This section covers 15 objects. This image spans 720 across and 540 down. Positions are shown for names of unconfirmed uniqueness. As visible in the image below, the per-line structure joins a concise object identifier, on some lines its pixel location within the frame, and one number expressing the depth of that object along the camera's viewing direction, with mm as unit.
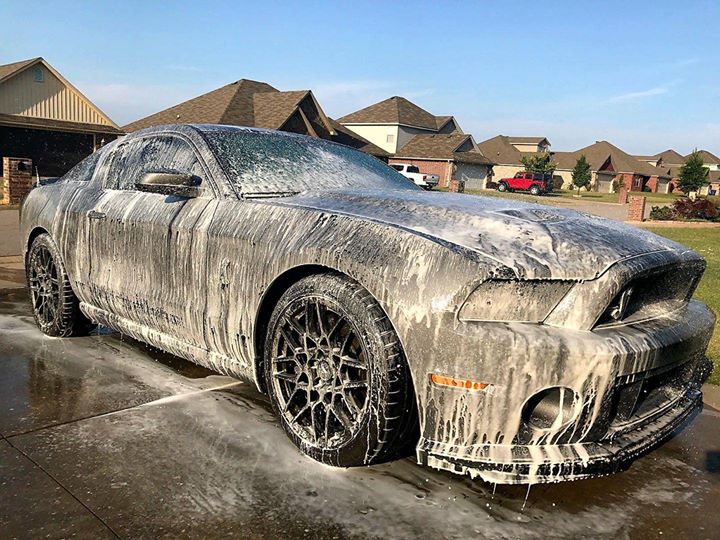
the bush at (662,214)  23953
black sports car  2221
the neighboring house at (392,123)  50594
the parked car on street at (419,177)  38353
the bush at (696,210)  24734
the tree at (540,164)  57094
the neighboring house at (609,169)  70188
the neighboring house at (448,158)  47906
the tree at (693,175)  59375
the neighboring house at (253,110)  29906
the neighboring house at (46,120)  27750
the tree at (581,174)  58750
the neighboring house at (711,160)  102938
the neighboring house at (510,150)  67619
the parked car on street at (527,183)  49219
